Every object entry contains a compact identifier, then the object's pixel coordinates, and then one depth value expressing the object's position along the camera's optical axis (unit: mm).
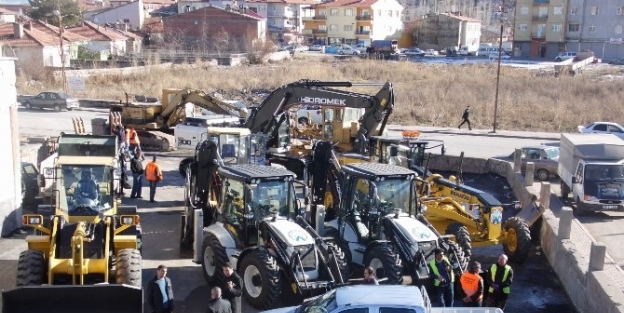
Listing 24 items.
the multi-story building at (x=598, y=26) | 81500
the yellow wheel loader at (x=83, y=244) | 9992
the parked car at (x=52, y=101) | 39781
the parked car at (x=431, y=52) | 85875
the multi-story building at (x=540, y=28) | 83312
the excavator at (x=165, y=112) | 29781
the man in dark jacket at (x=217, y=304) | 9992
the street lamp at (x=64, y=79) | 44656
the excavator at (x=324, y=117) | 22906
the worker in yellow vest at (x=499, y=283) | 11766
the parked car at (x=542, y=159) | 25234
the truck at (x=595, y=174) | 20469
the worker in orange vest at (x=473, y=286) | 11344
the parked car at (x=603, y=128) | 30547
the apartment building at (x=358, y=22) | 99875
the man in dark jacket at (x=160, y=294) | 10523
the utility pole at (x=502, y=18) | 32956
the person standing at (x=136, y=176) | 19914
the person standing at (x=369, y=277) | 11039
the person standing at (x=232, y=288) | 10750
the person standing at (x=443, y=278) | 11645
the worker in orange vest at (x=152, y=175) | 19875
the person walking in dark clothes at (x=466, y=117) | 36562
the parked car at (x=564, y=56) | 76594
